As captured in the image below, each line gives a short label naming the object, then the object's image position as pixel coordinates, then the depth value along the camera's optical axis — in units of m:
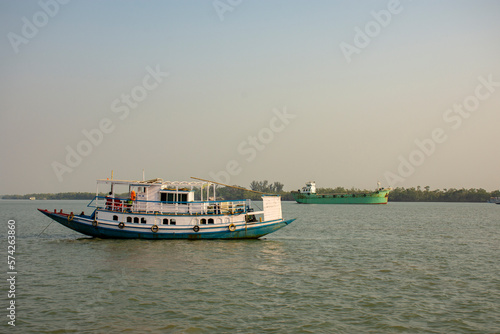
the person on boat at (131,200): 35.94
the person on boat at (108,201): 35.88
